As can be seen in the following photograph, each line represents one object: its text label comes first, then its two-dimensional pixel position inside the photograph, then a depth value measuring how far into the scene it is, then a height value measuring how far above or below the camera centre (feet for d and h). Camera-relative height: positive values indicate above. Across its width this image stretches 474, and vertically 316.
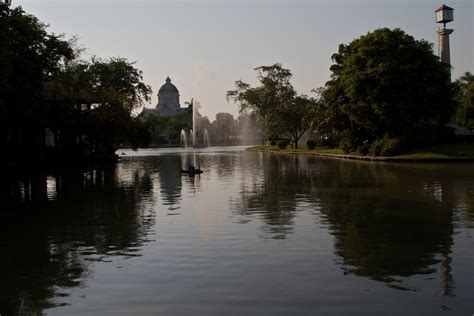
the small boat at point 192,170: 118.83 -6.12
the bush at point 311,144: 268.82 -2.48
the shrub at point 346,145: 203.85 -2.79
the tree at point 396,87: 171.01 +16.46
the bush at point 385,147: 169.68 -3.48
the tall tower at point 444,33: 268.41 +51.89
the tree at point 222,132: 608.31 +12.53
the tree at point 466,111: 236.43 +10.33
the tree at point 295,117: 316.60 +13.92
